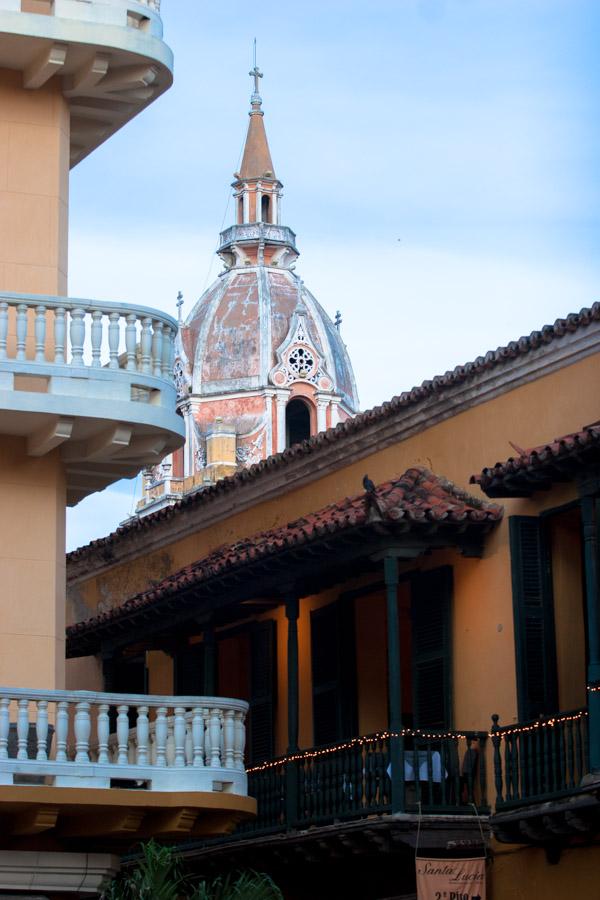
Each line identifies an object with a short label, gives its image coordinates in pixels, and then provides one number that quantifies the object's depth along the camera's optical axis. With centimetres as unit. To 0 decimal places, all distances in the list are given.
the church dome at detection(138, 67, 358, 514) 6650
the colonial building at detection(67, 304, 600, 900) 1928
